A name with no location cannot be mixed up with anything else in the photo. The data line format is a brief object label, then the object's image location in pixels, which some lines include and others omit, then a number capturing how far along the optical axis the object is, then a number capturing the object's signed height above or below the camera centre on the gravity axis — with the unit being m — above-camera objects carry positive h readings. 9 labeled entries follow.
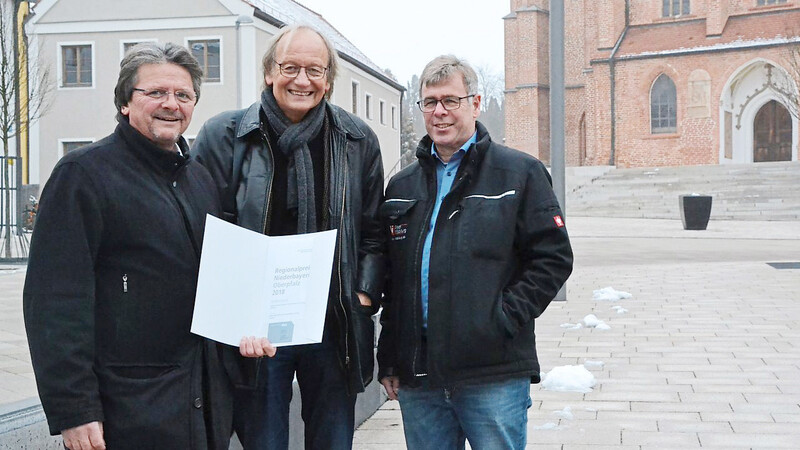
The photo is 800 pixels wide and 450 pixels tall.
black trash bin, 24.34 +0.22
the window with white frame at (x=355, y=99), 38.28 +5.34
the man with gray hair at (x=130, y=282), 2.38 -0.17
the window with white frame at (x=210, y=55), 30.56 +5.79
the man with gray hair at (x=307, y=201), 3.02 +0.07
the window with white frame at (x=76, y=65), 32.06 +5.77
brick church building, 42.53 +6.87
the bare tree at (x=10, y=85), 17.23 +3.08
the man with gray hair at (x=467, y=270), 3.01 -0.18
